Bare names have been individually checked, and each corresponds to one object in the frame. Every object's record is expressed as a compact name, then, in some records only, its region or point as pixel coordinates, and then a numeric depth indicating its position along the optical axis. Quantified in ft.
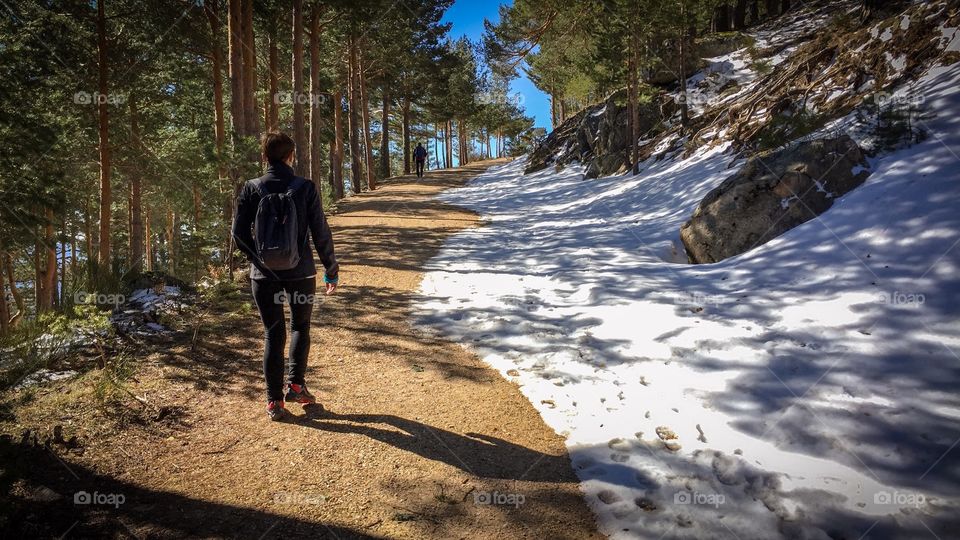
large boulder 20.34
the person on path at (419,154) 85.35
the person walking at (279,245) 11.30
